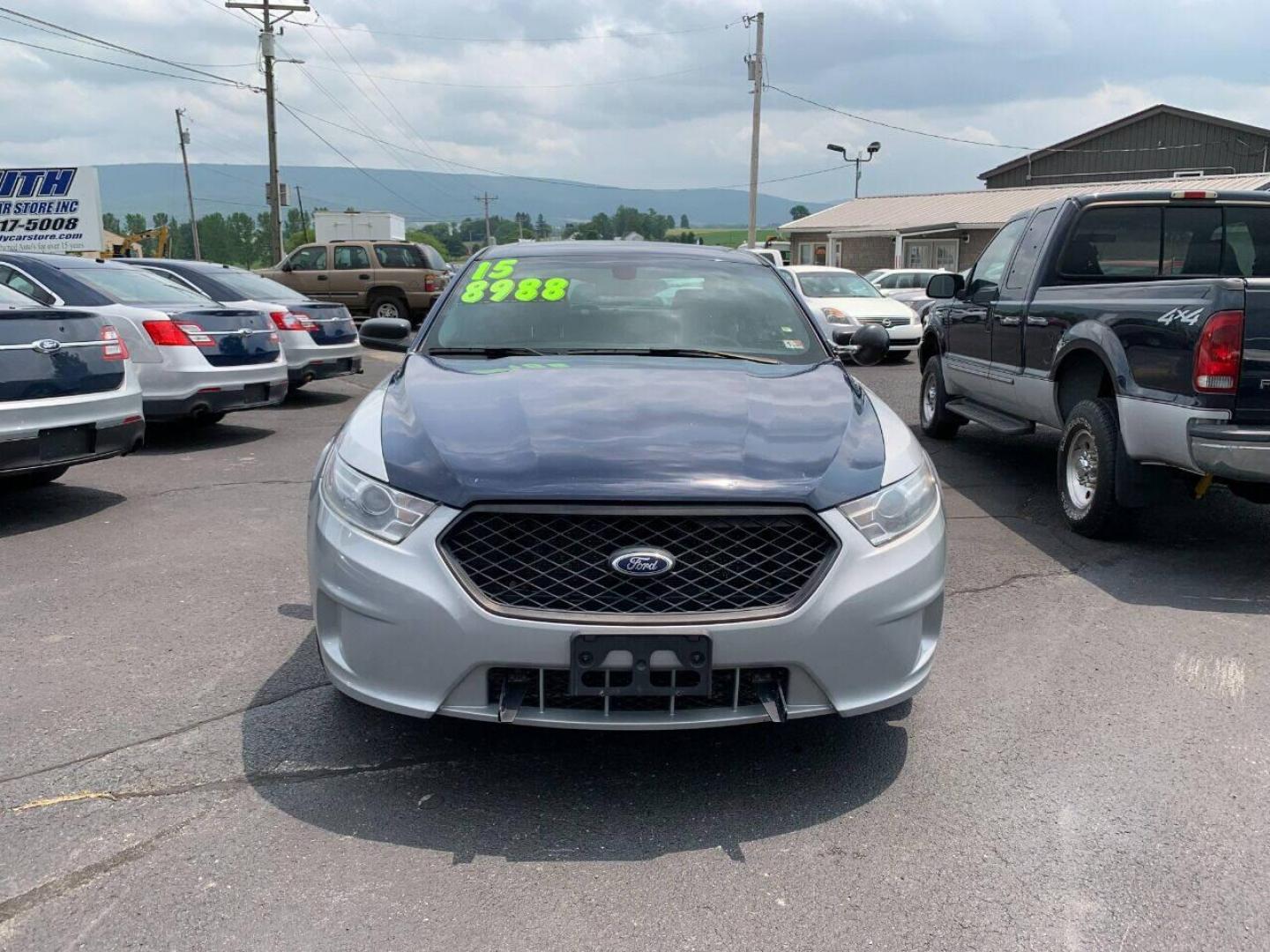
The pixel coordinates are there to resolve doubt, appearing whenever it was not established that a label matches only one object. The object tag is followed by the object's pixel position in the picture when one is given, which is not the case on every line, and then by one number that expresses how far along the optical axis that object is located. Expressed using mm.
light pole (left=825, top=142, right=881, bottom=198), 53125
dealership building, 39531
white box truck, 42625
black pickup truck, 4949
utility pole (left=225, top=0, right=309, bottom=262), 32375
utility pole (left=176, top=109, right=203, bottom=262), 69188
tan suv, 19719
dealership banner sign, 25391
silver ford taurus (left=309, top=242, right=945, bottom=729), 2840
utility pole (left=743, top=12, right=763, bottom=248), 35688
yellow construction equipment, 36303
